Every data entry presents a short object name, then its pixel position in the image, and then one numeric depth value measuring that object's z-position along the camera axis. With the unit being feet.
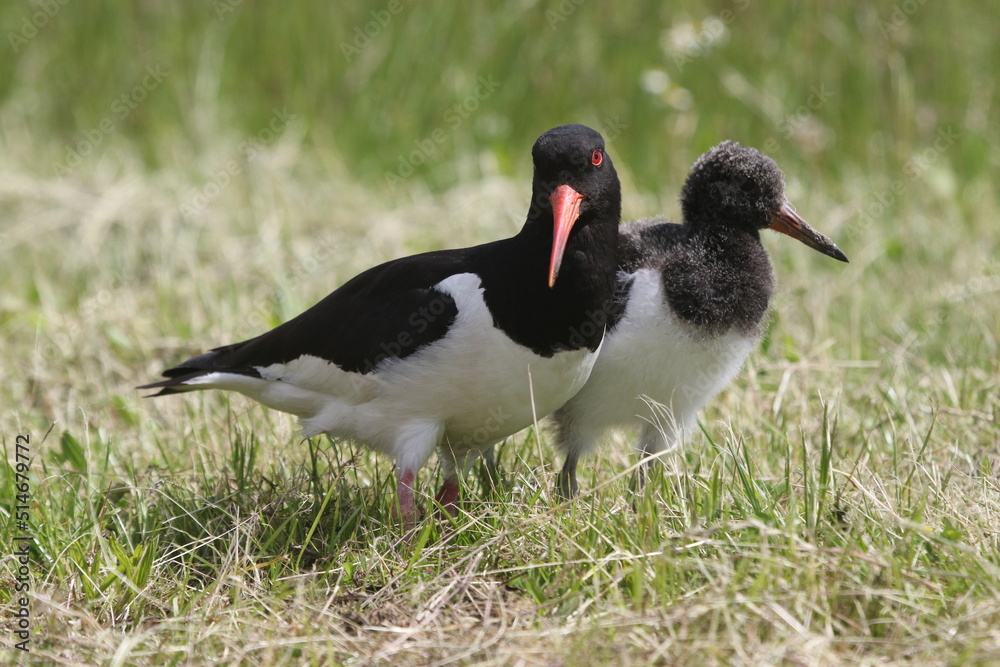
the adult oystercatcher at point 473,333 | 23.17
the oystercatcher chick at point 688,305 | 25.11
